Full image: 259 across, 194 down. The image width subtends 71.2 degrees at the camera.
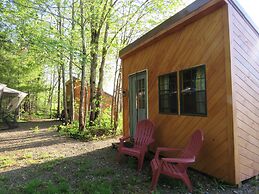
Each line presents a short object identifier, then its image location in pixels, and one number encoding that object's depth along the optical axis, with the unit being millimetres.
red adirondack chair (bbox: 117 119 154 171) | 3677
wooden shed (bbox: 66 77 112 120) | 10323
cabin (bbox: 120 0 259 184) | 2792
